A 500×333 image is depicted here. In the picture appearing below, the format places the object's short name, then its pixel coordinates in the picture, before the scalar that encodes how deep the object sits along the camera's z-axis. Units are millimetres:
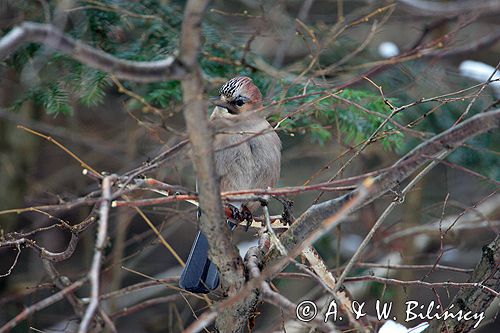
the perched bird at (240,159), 11028
